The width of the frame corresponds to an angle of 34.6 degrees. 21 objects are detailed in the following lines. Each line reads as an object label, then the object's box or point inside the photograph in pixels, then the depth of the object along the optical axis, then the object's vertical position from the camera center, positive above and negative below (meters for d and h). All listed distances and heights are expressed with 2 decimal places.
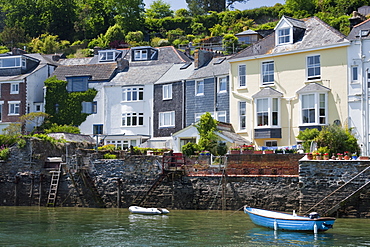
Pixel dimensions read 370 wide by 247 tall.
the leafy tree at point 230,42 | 83.15 +16.43
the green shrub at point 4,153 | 45.94 +0.39
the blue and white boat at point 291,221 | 29.78 -3.21
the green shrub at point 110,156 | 44.00 +0.16
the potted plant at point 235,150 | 42.28 +0.60
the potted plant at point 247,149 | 42.03 +0.70
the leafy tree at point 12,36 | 104.38 +21.43
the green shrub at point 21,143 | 45.94 +1.16
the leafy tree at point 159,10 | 123.09 +30.99
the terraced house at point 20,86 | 62.97 +7.74
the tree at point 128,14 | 110.19 +27.21
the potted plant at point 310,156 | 36.31 +0.15
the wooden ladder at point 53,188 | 44.12 -2.23
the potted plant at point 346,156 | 35.59 +0.15
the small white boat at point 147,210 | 38.38 -3.39
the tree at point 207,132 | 46.78 +2.12
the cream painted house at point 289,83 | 46.44 +6.21
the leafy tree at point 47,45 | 99.56 +19.34
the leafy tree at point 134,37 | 103.81 +21.20
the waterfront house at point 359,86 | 44.91 +5.51
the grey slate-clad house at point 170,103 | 56.78 +5.41
